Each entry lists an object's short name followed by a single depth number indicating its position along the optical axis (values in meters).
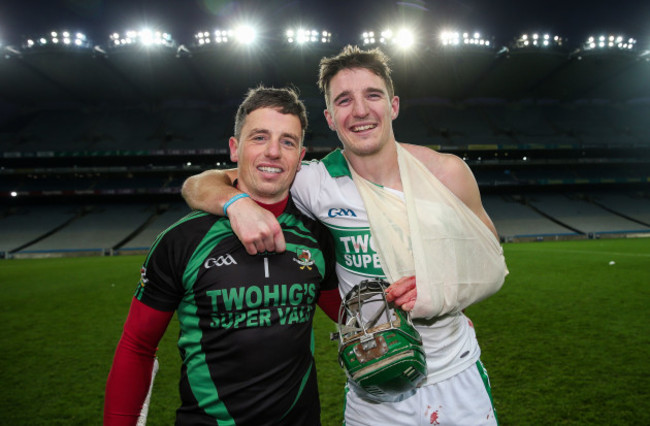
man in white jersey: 1.78
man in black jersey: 1.57
